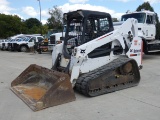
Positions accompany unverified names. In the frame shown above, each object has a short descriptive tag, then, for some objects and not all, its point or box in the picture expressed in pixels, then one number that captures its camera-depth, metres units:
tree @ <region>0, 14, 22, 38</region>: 42.41
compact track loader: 3.89
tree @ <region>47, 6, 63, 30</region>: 33.77
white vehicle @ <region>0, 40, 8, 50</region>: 17.93
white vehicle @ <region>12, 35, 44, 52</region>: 16.23
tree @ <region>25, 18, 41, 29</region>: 60.82
